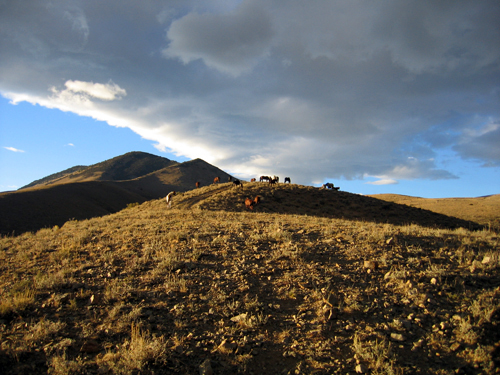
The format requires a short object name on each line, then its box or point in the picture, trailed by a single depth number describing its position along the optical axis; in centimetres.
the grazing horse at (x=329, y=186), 4674
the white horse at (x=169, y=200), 3206
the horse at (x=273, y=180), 4338
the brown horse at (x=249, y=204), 2780
